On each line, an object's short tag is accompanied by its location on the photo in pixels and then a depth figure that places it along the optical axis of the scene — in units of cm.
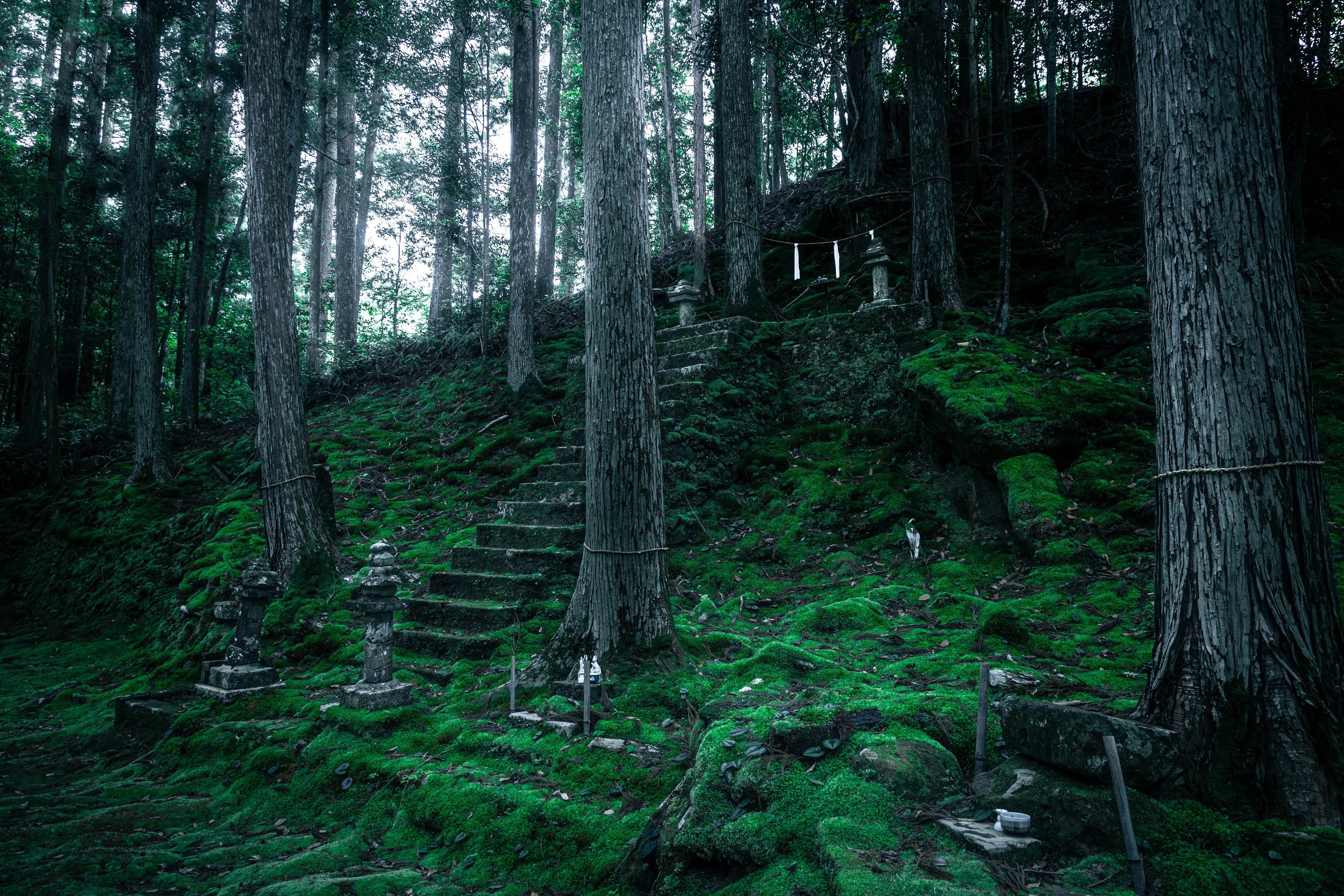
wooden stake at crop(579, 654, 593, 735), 438
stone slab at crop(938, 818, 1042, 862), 234
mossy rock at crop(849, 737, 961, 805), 285
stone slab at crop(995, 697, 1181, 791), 254
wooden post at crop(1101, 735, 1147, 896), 217
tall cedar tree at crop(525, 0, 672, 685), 511
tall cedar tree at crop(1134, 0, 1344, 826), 262
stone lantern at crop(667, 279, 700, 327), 1059
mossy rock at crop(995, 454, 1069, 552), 641
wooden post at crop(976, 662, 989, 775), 302
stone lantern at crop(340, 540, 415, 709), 535
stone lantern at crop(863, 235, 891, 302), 966
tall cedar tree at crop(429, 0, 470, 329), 1747
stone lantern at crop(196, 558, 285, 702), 625
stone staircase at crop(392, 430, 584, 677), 646
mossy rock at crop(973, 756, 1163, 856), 240
